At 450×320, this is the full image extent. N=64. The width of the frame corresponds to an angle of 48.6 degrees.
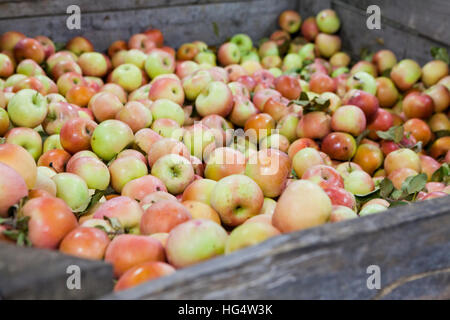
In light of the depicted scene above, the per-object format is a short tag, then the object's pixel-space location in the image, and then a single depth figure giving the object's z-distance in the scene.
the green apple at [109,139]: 2.31
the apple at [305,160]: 2.35
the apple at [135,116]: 2.53
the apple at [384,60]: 3.36
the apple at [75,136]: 2.32
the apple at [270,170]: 2.04
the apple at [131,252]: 1.45
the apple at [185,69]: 3.26
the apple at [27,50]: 3.02
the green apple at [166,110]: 2.67
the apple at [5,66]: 2.86
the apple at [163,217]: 1.65
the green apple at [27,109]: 2.36
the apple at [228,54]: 3.64
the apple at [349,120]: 2.59
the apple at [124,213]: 1.76
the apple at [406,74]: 3.12
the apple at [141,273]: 1.31
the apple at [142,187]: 2.02
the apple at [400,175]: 2.34
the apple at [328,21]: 3.81
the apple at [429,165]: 2.52
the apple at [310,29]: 3.91
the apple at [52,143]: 2.40
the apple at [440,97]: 2.92
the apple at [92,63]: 3.20
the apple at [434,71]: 3.03
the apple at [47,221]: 1.46
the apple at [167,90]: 2.82
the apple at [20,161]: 1.66
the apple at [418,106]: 2.89
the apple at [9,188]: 1.49
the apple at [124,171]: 2.17
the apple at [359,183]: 2.27
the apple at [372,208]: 1.86
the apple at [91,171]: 2.11
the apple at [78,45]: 3.37
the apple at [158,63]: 3.20
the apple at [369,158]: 2.57
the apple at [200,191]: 1.98
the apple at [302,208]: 1.49
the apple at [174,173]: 2.14
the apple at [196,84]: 2.90
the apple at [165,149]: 2.27
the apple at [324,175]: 2.09
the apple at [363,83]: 3.06
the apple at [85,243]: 1.47
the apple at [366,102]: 2.72
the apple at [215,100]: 2.74
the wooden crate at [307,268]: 1.11
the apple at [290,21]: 4.00
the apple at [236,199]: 1.83
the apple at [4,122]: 2.30
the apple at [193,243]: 1.45
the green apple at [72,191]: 1.93
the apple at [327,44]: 3.81
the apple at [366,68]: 3.36
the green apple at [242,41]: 3.87
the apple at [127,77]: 3.12
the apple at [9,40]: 3.08
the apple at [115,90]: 2.95
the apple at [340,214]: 1.60
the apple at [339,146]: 2.53
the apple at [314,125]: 2.61
